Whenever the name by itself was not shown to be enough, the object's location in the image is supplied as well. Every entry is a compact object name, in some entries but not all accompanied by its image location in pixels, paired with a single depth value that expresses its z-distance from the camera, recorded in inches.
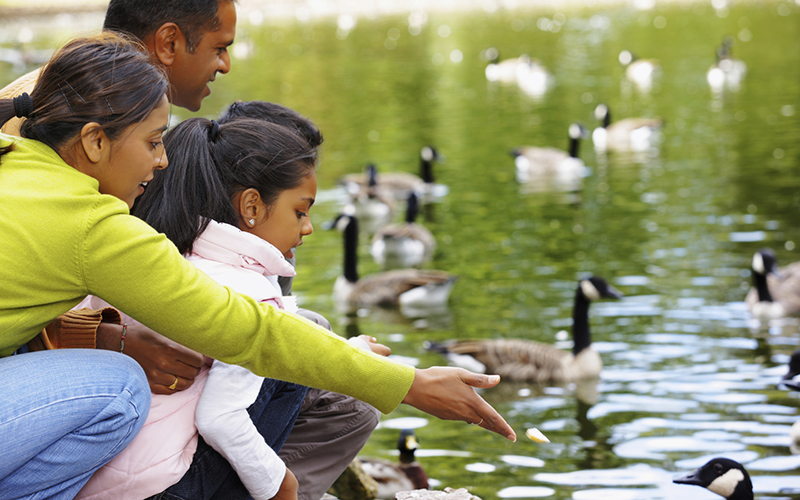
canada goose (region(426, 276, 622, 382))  268.5
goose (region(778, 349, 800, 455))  212.4
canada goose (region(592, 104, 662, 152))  621.3
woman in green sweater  82.2
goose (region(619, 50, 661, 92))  898.7
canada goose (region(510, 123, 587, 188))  554.9
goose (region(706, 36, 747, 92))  824.9
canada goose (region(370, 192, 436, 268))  401.7
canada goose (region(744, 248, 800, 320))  310.3
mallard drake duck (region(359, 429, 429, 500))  186.2
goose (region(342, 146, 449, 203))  525.9
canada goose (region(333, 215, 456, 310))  343.3
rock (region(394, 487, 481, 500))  132.6
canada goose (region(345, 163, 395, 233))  490.6
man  98.0
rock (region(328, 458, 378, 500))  168.2
